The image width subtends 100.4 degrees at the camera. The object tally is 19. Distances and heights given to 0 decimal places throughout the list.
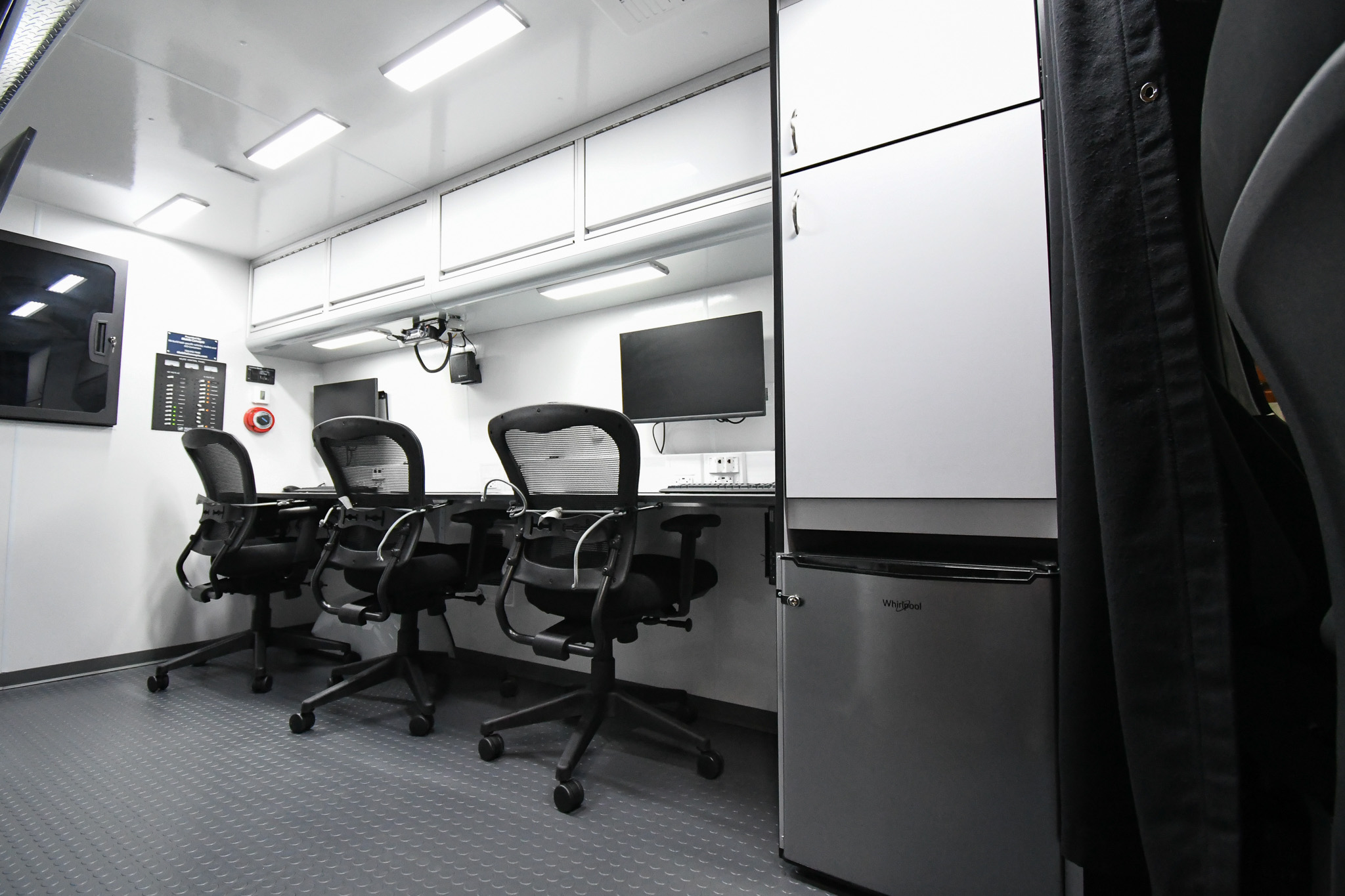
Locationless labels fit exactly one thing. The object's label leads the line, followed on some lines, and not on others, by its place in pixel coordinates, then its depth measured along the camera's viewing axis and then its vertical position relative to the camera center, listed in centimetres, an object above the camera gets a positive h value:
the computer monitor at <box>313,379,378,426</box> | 368 +54
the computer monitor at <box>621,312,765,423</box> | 225 +46
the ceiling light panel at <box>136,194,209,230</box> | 306 +150
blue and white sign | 340 +83
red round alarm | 371 +40
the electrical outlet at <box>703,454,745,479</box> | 235 +6
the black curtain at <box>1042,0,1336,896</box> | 39 -4
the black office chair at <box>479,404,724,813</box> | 173 -25
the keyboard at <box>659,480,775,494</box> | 176 -3
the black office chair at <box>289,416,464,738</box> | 213 -27
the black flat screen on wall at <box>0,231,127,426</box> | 287 +79
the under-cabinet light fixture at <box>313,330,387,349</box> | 341 +87
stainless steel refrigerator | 107 -51
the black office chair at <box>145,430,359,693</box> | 258 -33
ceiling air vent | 186 +158
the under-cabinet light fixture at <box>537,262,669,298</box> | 236 +88
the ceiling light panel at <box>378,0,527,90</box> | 193 +158
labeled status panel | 333 +53
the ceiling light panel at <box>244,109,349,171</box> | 245 +155
